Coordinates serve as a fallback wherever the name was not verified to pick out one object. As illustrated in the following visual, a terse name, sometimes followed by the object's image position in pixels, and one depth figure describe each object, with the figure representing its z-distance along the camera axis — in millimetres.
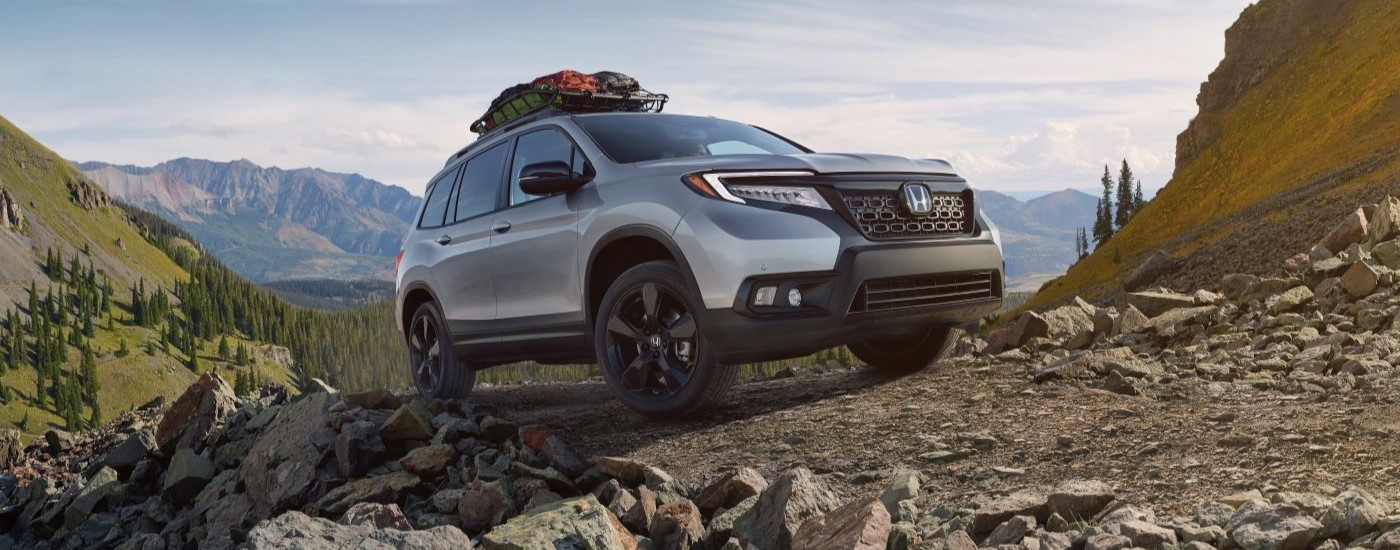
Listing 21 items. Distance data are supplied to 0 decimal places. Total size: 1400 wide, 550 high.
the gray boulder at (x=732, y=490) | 5668
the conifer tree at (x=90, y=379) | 148625
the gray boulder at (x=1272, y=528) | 3758
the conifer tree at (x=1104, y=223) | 80188
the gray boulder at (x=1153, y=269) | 24952
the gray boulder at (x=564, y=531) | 4996
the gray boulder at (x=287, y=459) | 8445
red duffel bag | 10094
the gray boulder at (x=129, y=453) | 11594
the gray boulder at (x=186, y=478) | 10125
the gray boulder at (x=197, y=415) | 11633
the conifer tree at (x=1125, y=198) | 82375
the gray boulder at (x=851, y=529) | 4445
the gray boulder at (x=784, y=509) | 4977
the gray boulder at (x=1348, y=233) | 12680
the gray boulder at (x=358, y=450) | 8172
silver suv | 6281
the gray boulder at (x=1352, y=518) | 3771
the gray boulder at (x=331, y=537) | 4801
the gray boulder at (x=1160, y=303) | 12227
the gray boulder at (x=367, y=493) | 7465
